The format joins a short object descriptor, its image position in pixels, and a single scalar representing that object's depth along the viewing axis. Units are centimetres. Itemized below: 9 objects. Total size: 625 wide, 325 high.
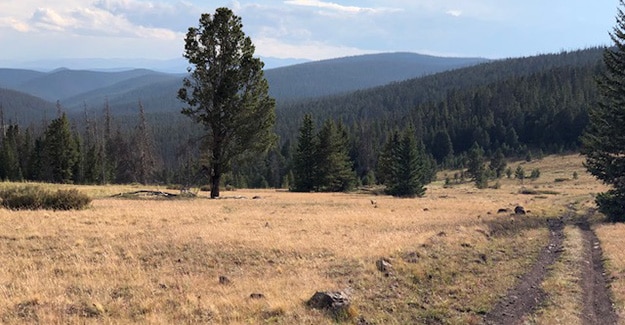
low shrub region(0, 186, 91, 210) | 2172
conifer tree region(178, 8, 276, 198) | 3306
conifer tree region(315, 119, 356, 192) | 6128
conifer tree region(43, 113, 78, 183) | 6412
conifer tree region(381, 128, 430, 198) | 5762
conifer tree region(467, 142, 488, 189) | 8565
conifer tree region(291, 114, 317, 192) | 6125
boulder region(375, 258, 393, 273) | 1298
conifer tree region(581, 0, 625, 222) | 3053
